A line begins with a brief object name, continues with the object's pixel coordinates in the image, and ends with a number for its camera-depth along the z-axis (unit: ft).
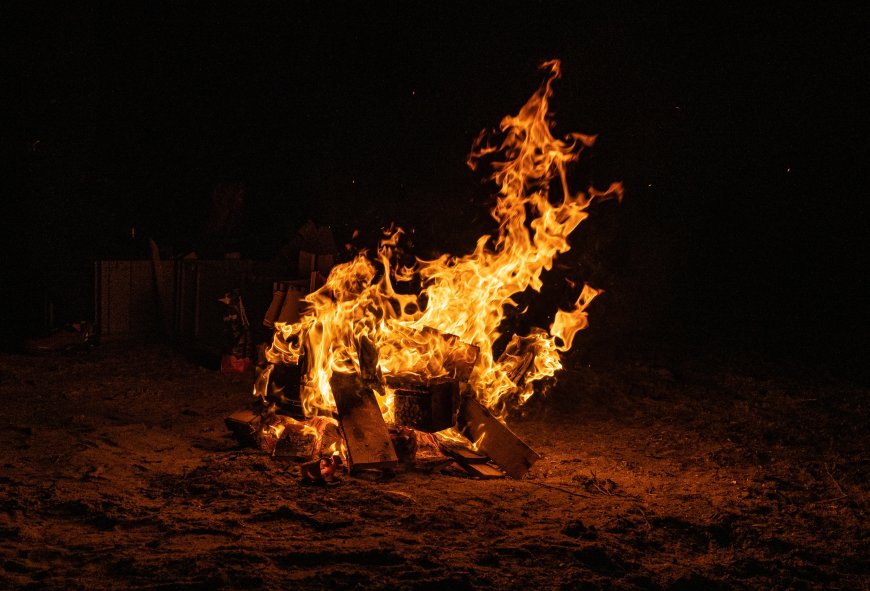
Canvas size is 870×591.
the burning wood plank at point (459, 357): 23.32
